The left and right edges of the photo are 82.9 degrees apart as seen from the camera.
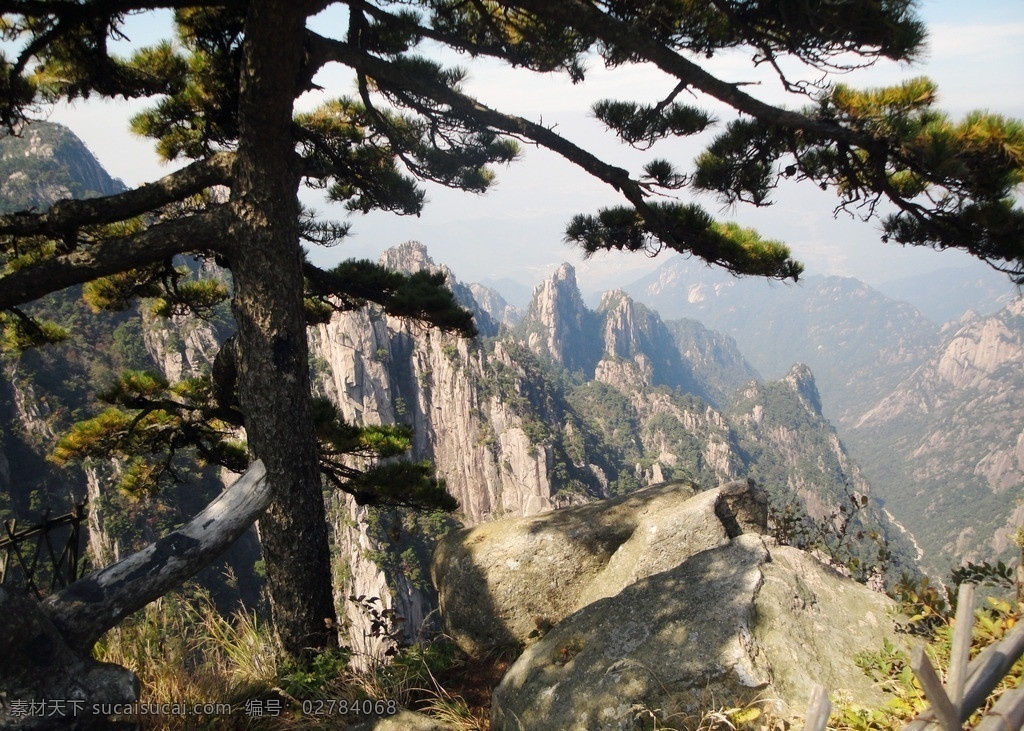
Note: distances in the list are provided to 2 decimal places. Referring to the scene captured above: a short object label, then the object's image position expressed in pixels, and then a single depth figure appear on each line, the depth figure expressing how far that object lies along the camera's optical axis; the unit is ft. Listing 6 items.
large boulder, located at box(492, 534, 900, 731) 8.49
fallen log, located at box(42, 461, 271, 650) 8.89
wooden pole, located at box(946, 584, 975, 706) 6.14
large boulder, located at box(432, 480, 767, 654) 14.70
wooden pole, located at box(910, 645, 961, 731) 5.17
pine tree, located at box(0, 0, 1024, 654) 11.25
